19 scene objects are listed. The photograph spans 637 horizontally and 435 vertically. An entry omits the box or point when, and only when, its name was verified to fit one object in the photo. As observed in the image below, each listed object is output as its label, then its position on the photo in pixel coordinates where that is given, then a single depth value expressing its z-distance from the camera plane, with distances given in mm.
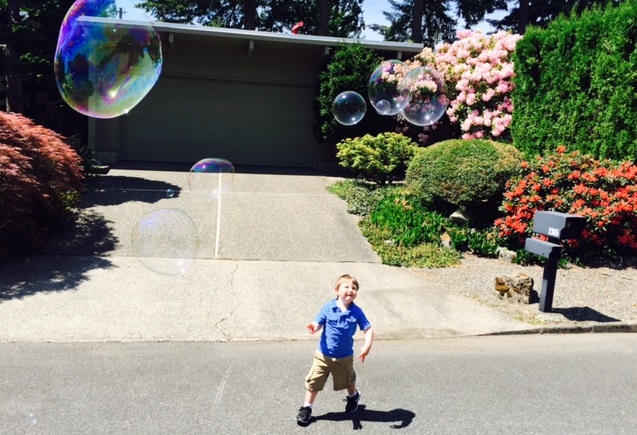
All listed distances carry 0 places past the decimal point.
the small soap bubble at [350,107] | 10539
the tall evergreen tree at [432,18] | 28103
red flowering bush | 8820
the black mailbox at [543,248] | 6496
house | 16156
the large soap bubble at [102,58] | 6098
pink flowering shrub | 13484
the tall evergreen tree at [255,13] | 27734
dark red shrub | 7473
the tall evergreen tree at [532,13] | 28047
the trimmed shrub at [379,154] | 12609
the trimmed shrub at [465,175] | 10000
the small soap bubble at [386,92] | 10148
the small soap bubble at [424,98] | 9820
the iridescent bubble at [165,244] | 7211
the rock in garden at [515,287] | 7121
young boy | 4008
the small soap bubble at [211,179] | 7809
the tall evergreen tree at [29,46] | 12336
